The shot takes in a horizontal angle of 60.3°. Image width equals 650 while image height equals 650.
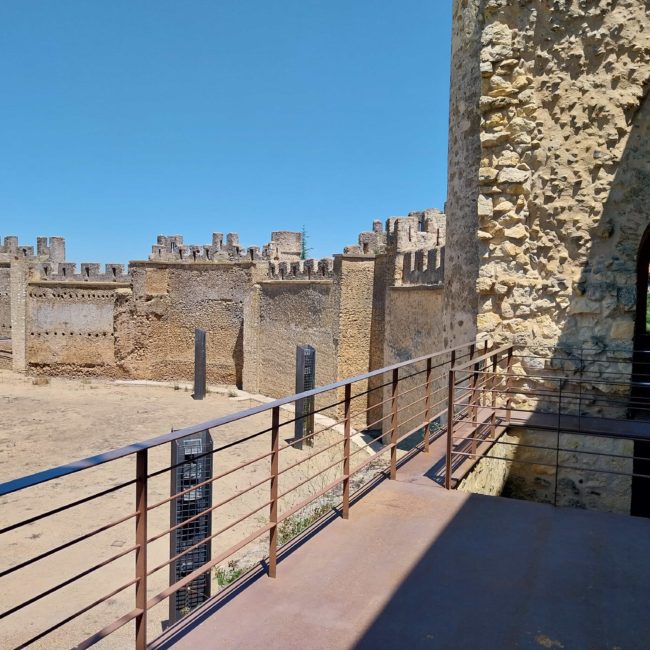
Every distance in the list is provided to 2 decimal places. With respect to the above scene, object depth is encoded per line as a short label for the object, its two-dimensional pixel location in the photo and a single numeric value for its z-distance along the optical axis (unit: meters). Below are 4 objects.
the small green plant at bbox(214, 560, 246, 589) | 5.75
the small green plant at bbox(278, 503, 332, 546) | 4.69
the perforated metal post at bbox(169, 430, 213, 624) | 6.20
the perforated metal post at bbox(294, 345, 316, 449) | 14.51
